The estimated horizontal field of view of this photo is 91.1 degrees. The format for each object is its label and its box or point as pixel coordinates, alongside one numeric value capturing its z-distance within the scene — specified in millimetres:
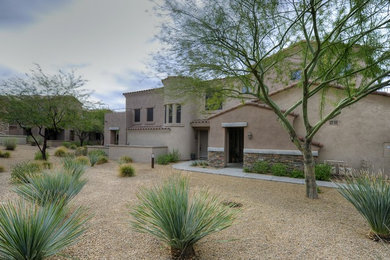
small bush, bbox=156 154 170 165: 15680
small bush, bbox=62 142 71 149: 27922
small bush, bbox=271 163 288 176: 10799
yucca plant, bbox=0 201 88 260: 2803
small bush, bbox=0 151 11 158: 16188
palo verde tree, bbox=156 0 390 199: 5785
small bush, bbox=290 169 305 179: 10380
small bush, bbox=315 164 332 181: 9867
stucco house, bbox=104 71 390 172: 10086
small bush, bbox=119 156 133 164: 16172
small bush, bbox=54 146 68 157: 18338
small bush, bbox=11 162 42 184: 7877
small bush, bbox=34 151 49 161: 15344
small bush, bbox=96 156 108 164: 15139
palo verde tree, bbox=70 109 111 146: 14891
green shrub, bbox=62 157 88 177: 6617
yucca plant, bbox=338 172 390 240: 4027
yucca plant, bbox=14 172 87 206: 5153
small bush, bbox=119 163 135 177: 10492
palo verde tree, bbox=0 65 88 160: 12672
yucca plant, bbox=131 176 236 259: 3266
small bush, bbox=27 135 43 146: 27095
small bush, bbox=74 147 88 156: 19719
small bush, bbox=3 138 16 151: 20484
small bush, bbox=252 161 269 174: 11438
